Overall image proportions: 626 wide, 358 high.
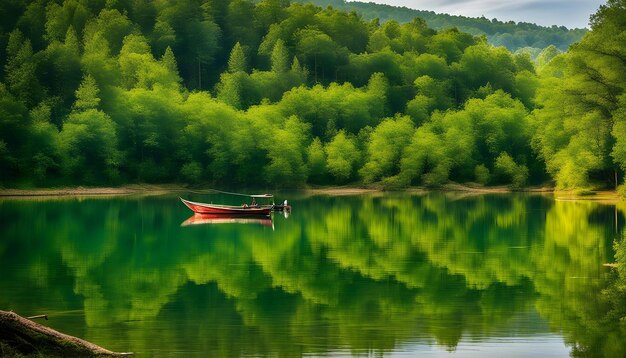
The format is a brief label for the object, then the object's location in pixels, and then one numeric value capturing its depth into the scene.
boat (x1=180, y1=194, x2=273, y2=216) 64.94
